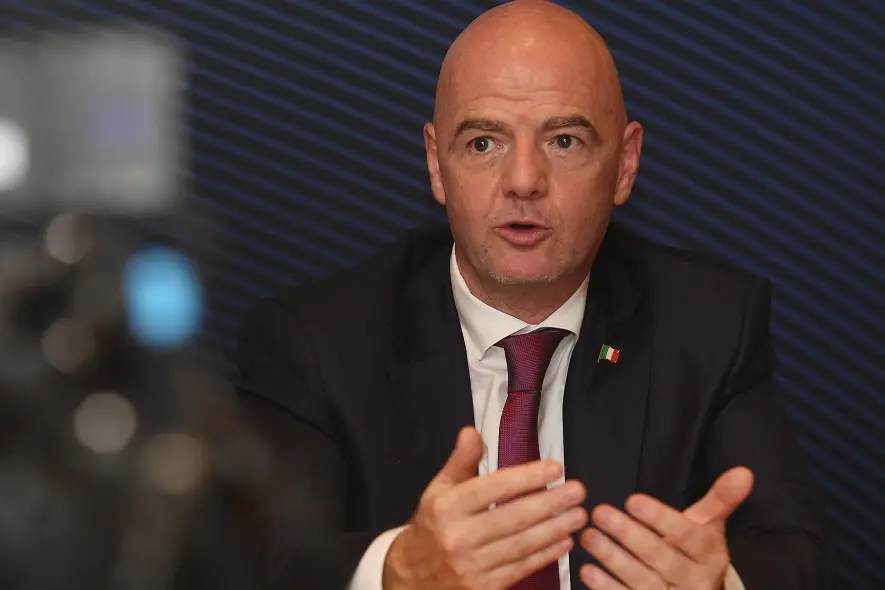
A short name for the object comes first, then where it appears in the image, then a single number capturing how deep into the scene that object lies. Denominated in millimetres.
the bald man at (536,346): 3549
